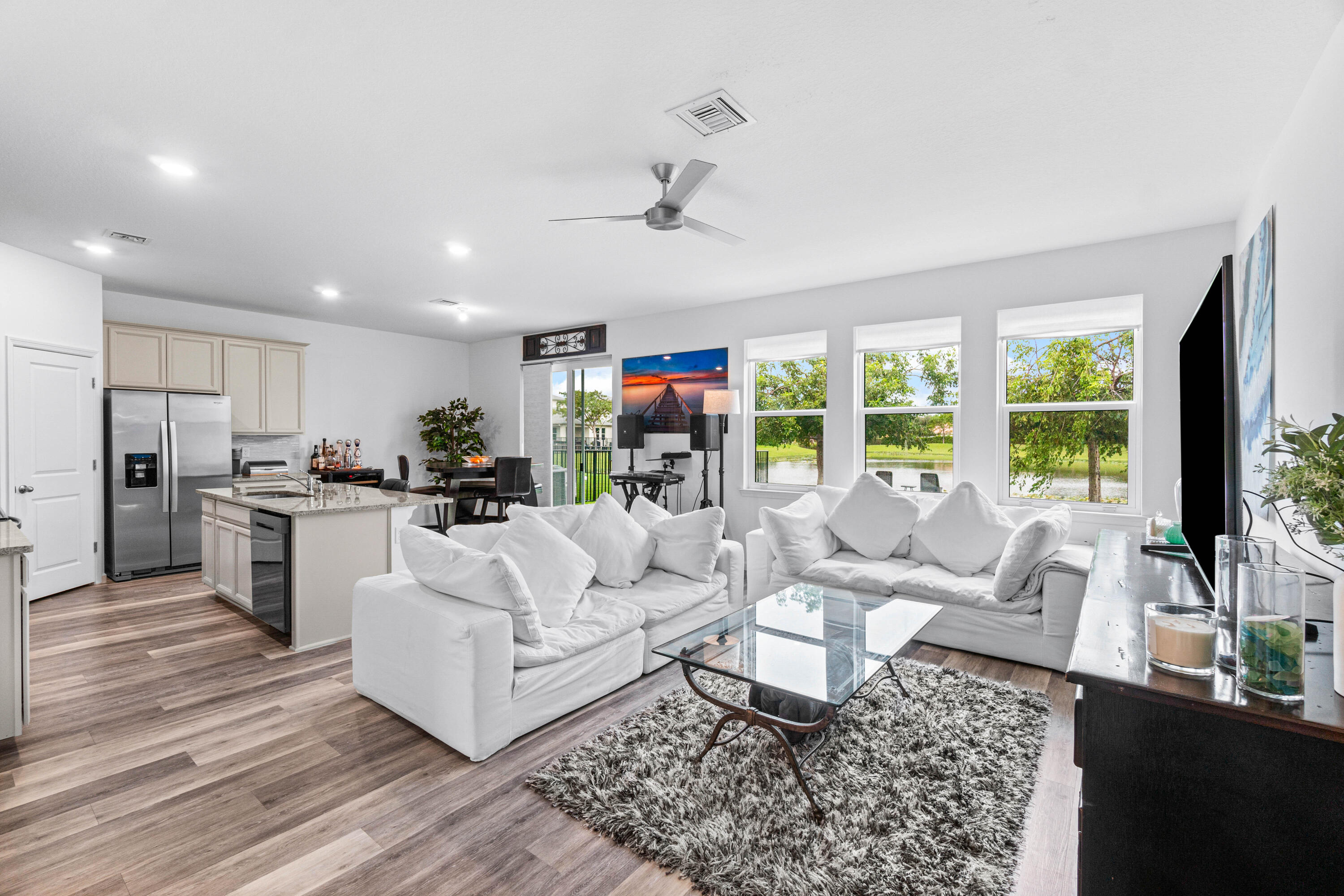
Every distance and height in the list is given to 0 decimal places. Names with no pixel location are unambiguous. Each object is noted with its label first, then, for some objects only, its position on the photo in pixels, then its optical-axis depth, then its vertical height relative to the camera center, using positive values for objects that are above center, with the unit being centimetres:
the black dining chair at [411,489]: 743 -52
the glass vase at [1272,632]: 108 -34
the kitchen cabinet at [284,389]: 644 +61
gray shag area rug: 170 -116
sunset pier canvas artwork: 617 +63
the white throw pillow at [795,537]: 402 -62
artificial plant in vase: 101 -6
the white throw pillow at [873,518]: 420 -51
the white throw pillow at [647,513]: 379 -43
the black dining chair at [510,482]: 655 -40
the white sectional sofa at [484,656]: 228 -88
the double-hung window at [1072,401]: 418 +30
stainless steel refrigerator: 515 -23
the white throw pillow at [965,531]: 382 -55
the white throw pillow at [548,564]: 279 -57
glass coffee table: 206 -80
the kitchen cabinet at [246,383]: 611 +64
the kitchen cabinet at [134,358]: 532 +79
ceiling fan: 271 +116
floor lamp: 560 +39
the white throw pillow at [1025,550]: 323 -56
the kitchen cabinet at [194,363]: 570 +78
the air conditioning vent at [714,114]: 235 +131
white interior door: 438 -12
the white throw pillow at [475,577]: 241 -53
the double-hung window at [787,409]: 559 +33
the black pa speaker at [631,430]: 643 +16
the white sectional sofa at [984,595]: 314 -85
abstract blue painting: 241 +36
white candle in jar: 121 -40
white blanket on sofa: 316 -64
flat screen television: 169 +6
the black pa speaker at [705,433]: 559 +11
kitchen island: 346 -64
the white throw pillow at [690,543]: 352 -57
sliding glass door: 740 +15
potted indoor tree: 802 +17
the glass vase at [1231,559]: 132 -25
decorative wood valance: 714 +124
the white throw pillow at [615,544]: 337 -55
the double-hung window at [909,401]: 489 +36
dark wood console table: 104 -63
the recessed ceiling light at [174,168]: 291 +134
